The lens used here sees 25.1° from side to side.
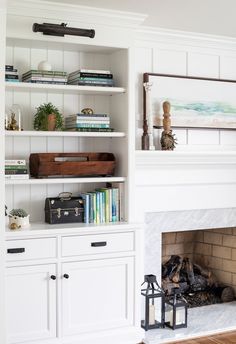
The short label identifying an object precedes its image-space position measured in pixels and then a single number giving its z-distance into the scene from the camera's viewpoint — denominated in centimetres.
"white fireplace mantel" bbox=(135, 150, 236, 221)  429
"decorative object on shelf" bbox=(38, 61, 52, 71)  376
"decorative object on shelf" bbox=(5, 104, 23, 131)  370
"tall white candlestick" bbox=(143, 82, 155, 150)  420
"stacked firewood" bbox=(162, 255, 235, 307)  483
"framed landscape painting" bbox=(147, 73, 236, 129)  436
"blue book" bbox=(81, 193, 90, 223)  393
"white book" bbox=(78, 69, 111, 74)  387
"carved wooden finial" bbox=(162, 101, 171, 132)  424
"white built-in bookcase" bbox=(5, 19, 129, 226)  381
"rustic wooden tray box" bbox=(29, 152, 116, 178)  373
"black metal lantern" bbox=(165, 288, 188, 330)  421
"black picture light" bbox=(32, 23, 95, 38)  353
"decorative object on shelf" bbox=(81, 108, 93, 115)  397
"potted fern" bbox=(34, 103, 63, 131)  377
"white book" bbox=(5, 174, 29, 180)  364
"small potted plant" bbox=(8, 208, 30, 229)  364
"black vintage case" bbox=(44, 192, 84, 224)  383
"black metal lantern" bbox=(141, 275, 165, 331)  415
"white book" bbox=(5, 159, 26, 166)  367
